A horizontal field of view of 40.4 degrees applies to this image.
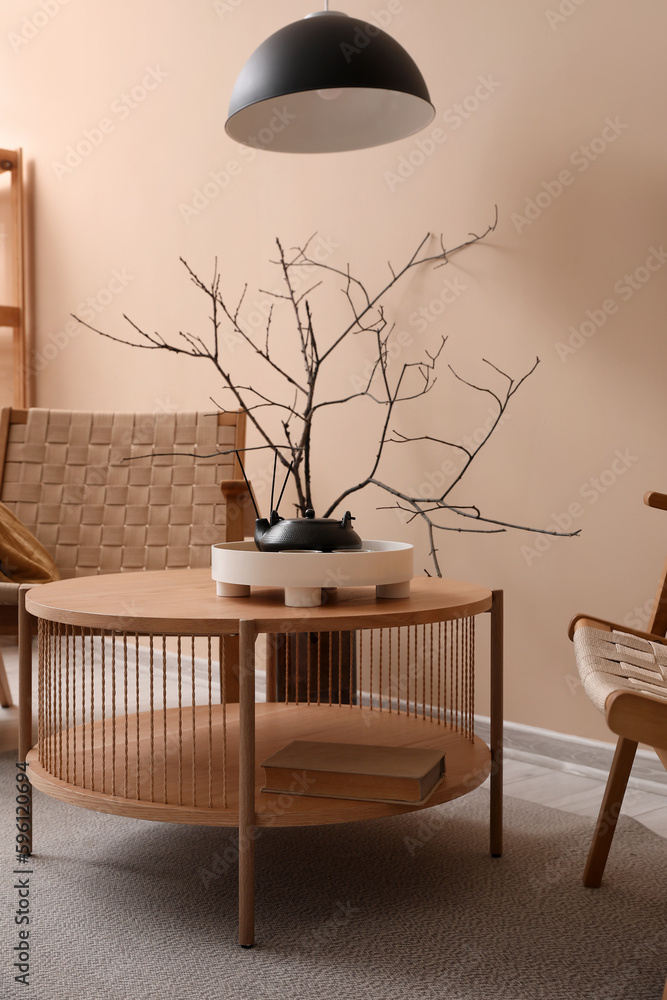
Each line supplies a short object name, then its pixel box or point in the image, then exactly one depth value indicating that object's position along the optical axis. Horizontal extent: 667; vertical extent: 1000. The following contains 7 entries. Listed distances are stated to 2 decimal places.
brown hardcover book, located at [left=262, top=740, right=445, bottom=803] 1.38
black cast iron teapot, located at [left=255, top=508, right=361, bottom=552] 1.58
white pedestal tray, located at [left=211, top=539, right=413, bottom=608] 1.45
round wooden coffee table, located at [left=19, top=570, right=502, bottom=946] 1.33
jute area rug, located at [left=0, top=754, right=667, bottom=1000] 1.25
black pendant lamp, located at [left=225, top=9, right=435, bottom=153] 1.79
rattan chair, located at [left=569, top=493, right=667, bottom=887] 1.03
